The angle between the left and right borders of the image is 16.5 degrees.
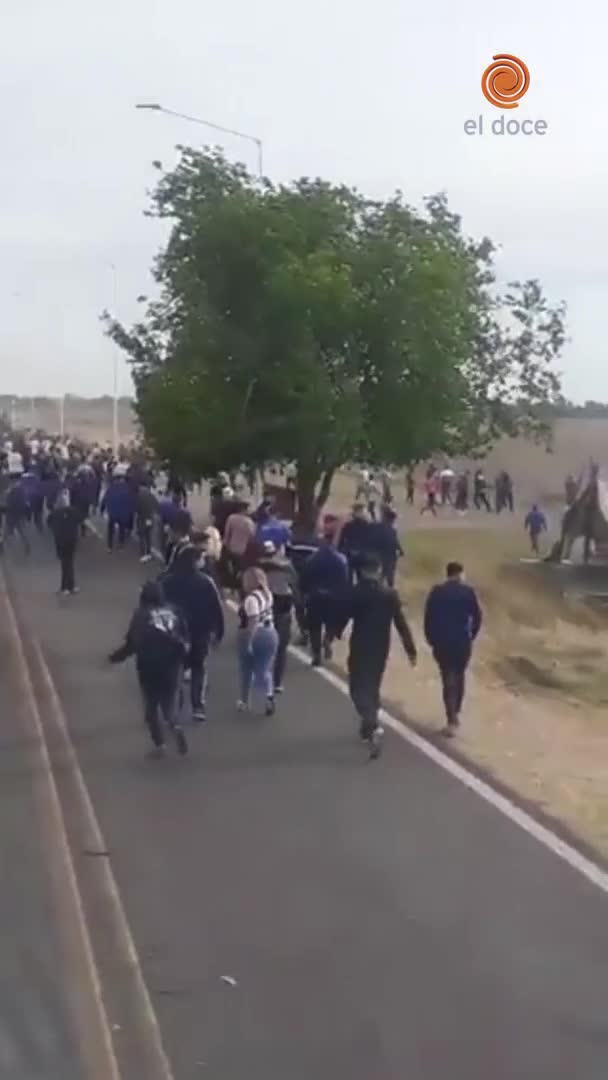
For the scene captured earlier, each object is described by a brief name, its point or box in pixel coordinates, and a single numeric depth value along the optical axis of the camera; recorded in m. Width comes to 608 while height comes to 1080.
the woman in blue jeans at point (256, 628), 16.88
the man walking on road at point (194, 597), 15.88
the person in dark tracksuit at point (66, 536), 27.52
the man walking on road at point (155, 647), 14.81
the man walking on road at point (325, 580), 19.00
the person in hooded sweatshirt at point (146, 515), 32.75
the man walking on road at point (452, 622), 16.64
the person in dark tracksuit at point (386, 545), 21.30
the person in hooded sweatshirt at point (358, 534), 21.02
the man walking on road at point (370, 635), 15.06
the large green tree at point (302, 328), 32.84
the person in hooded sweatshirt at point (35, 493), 37.34
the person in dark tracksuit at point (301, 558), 20.19
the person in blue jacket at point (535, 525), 48.85
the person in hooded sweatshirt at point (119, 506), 34.12
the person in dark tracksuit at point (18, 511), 35.43
